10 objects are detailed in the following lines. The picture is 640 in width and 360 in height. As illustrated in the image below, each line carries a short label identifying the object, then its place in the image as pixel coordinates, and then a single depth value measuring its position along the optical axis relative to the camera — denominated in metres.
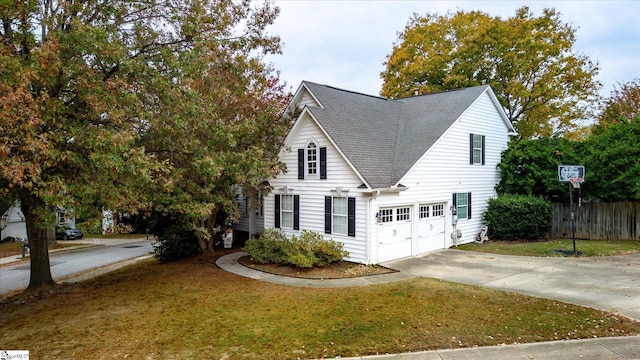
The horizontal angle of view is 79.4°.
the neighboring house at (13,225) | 35.42
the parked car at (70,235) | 35.56
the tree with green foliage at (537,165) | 19.41
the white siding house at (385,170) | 14.35
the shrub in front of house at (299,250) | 13.59
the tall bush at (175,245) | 17.95
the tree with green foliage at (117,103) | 8.54
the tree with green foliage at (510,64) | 27.14
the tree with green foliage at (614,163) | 17.33
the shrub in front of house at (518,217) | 18.91
